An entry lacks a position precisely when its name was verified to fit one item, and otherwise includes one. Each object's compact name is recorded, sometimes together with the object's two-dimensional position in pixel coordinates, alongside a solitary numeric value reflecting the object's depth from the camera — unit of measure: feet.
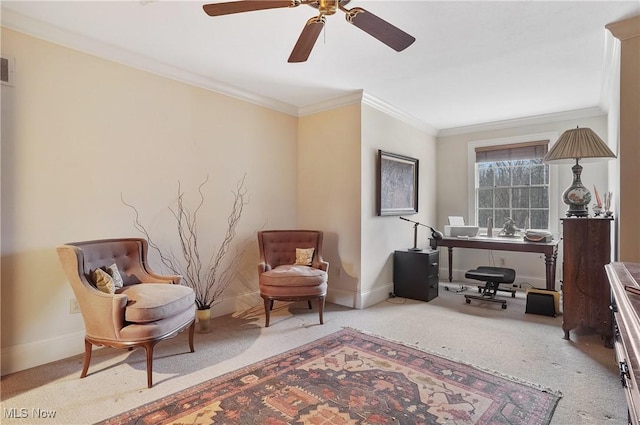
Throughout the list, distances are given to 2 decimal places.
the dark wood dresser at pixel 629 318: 2.68
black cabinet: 13.44
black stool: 12.62
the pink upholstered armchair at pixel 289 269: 10.43
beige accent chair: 6.85
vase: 9.91
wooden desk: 12.53
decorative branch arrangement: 10.42
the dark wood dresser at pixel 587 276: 8.95
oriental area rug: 5.83
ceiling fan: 5.47
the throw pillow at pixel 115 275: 7.97
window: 15.56
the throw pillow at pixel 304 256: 12.05
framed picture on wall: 13.43
